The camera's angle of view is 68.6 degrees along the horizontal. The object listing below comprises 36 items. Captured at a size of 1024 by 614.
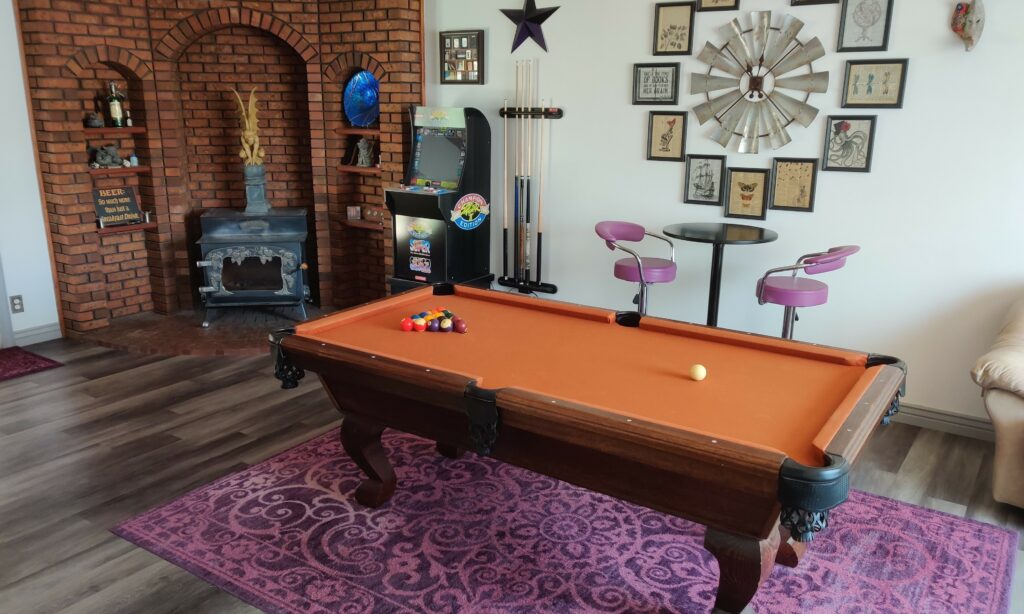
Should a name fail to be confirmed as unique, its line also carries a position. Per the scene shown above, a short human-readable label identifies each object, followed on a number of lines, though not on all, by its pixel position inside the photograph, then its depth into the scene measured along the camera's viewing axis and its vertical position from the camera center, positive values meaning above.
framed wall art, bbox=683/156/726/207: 4.66 -0.22
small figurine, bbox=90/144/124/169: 5.43 -0.15
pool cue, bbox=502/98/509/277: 5.46 -0.42
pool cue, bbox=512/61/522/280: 5.30 -0.45
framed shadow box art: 5.42 +0.60
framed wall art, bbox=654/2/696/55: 4.59 +0.69
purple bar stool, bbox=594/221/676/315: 4.36 -0.72
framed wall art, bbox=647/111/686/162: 4.75 +0.04
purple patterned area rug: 2.60 -1.53
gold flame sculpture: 5.63 +0.00
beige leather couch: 3.09 -1.07
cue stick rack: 5.27 -0.24
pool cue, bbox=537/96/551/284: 5.34 -0.36
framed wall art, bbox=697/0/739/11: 4.43 +0.81
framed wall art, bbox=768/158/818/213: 4.36 -0.22
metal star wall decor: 5.09 +0.81
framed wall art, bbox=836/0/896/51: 4.00 +0.63
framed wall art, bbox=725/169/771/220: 4.53 -0.30
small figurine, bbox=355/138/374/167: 5.80 -0.10
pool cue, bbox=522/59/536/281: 5.27 -0.21
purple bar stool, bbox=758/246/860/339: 3.88 -0.73
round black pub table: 4.05 -0.50
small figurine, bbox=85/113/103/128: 5.34 +0.11
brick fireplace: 5.18 +0.09
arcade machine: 5.18 -0.40
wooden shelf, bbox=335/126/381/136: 5.66 +0.06
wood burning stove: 5.48 -0.87
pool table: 1.93 -0.76
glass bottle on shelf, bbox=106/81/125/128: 5.41 +0.21
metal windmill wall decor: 4.27 +0.36
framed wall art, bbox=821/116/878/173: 4.15 +0.01
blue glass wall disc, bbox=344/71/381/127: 5.75 +0.30
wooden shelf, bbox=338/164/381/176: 5.73 -0.23
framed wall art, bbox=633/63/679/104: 4.71 +0.36
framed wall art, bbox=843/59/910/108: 4.01 +0.33
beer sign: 5.52 -0.52
